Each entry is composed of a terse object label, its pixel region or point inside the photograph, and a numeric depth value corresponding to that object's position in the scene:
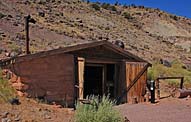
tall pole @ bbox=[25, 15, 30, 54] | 17.91
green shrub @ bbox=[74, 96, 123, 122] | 11.29
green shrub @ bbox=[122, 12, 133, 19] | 58.74
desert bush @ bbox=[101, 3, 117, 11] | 60.29
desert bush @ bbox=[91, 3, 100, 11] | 55.91
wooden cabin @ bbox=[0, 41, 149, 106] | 15.79
